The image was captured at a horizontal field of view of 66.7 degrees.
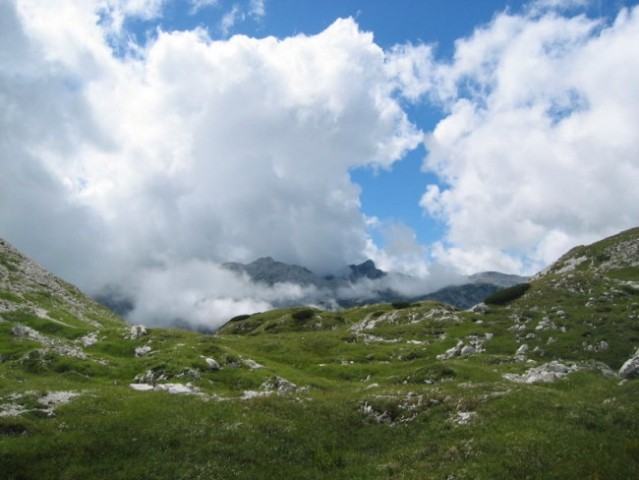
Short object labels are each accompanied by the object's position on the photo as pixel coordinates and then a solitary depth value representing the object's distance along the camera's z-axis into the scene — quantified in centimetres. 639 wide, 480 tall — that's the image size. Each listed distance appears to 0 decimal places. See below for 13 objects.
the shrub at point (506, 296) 9479
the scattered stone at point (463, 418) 2909
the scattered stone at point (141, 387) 3991
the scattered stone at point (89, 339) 6317
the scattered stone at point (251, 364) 5374
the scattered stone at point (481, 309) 8972
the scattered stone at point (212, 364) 5072
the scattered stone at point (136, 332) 6781
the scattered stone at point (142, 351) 6066
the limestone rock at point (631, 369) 3883
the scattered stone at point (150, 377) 4625
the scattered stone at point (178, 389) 3884
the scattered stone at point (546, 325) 6912
